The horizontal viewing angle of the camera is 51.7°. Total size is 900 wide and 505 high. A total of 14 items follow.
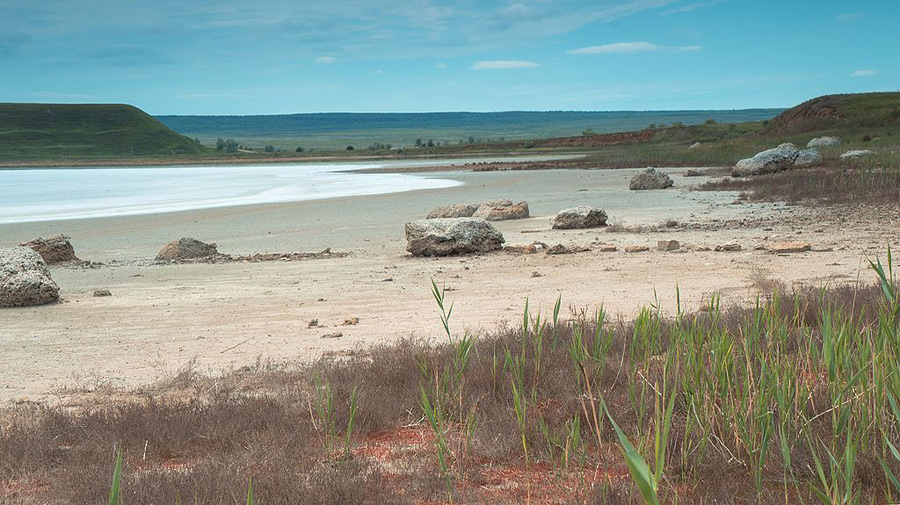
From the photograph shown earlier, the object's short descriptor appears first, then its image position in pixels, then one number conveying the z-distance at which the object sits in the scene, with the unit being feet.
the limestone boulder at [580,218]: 52.11
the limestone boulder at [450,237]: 42.34
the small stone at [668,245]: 39.52
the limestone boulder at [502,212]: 62.13
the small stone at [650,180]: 86.89
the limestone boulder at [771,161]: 89.66
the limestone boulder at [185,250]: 47.09
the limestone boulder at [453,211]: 62.90
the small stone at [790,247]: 36.60
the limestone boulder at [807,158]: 90.53
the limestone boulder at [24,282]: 32.55
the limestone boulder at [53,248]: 46.37
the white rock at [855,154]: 89.69
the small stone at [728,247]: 38.32
